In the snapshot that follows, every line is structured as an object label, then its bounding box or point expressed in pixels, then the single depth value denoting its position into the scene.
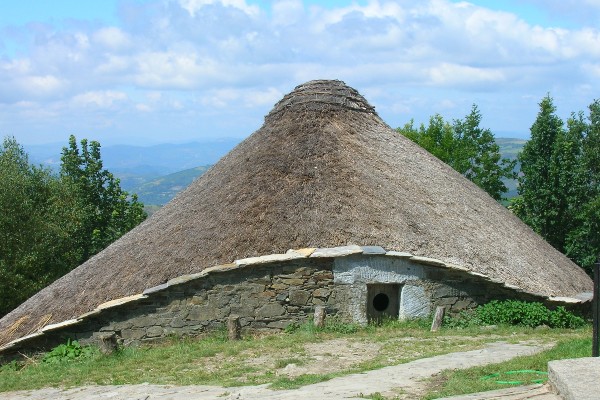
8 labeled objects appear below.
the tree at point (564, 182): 26.39
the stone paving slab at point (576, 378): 6.07
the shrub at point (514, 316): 14.92
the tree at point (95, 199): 32.19
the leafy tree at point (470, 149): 36.41
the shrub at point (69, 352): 14.83
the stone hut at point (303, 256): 14.84
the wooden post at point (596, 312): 7.44
